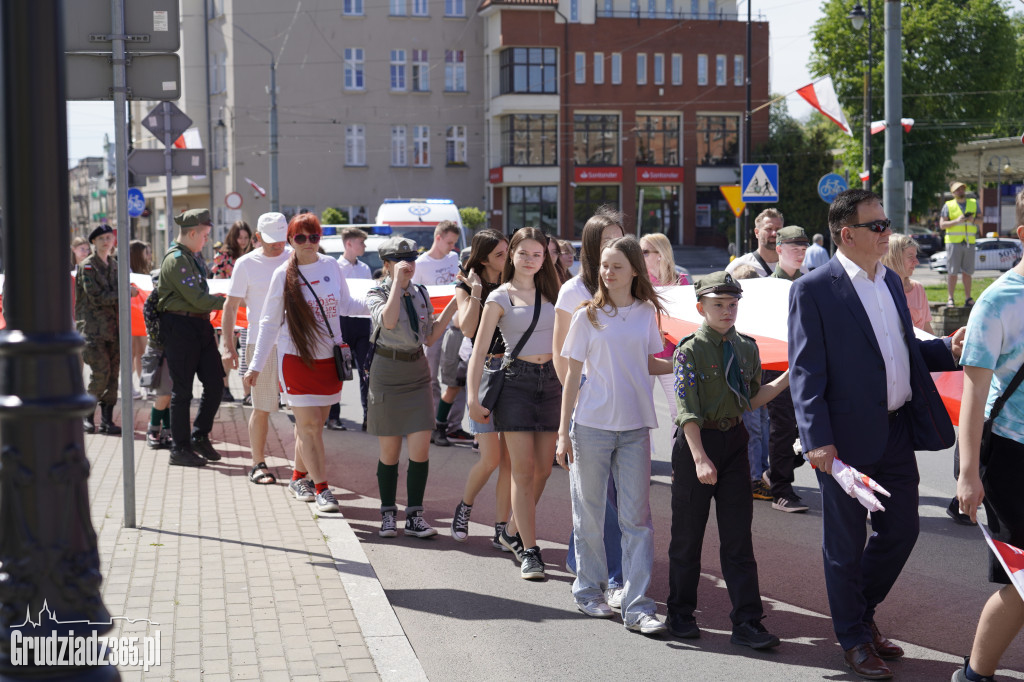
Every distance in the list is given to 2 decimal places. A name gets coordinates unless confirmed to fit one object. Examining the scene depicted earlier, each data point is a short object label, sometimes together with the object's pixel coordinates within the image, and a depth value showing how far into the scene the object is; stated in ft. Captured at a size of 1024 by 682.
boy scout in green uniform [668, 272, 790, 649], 18.47
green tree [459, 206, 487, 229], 180.55
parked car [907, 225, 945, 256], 190.70
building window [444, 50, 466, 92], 202.08
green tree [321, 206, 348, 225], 171.94
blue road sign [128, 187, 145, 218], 94.23
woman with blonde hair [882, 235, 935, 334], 27.68
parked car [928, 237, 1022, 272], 148.05
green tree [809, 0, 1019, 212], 176.86
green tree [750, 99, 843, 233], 201.46
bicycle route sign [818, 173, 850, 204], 78.69
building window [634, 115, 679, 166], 209.97
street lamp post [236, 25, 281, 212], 133.18
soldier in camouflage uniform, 37.11
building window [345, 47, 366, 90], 195.21
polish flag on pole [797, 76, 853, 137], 66.59
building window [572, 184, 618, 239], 207.62
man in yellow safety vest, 68.54
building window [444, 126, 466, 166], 201.98
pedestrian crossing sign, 70.74
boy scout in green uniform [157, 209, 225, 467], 32.19
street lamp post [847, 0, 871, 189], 114.55
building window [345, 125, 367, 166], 195.21
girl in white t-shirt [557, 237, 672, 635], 19.30
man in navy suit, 16.83
